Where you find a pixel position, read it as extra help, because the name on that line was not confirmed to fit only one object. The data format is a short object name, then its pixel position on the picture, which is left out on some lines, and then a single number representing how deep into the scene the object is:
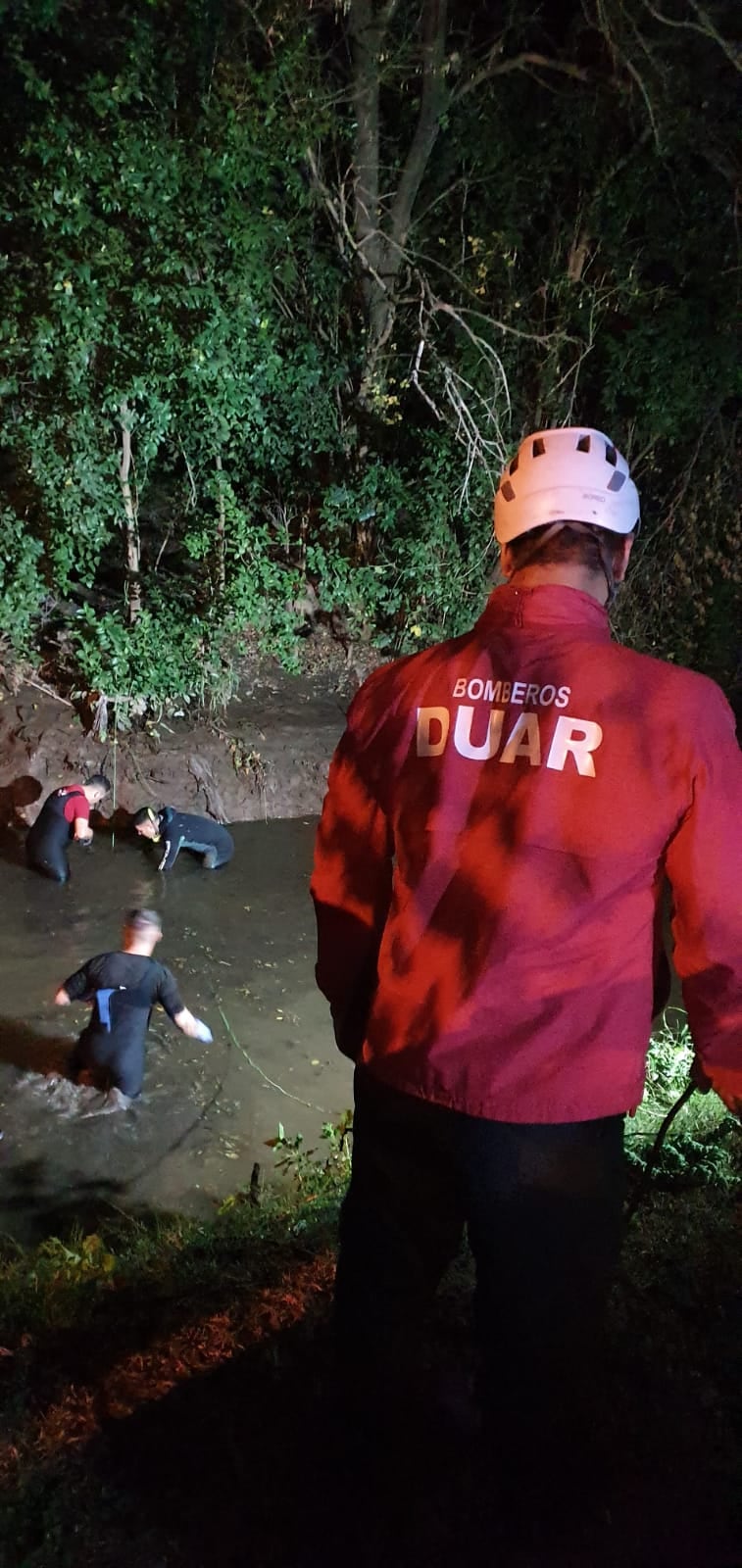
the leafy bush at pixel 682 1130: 3.79
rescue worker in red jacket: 1.68
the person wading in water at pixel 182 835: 8.27
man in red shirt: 7.99
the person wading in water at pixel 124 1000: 5.34
